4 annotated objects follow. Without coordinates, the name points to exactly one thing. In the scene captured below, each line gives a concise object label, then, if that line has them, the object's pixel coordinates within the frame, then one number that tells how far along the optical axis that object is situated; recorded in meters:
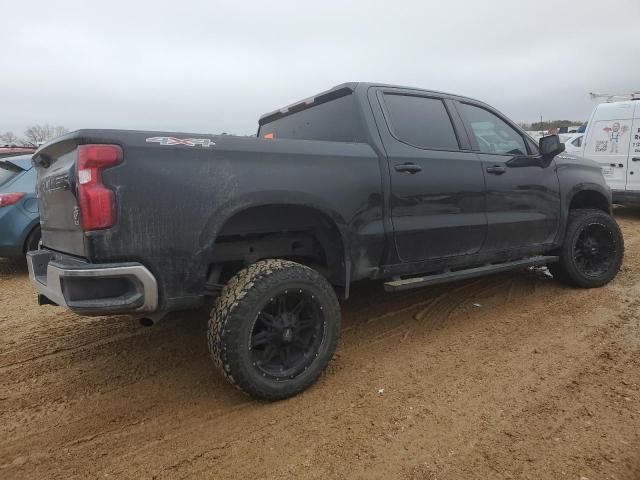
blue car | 5.57
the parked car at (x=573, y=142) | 12.19
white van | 8.88
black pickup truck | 2.40
